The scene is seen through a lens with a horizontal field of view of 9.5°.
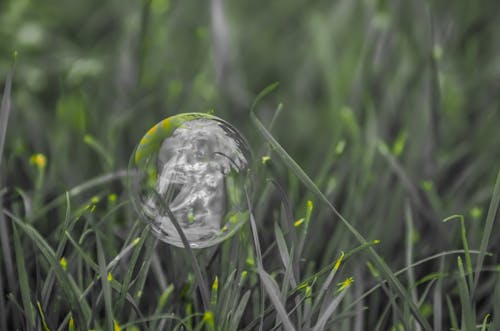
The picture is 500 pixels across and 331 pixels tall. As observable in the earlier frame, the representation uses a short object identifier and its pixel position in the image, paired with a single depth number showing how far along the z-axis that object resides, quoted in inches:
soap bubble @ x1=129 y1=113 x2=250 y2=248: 41.6
